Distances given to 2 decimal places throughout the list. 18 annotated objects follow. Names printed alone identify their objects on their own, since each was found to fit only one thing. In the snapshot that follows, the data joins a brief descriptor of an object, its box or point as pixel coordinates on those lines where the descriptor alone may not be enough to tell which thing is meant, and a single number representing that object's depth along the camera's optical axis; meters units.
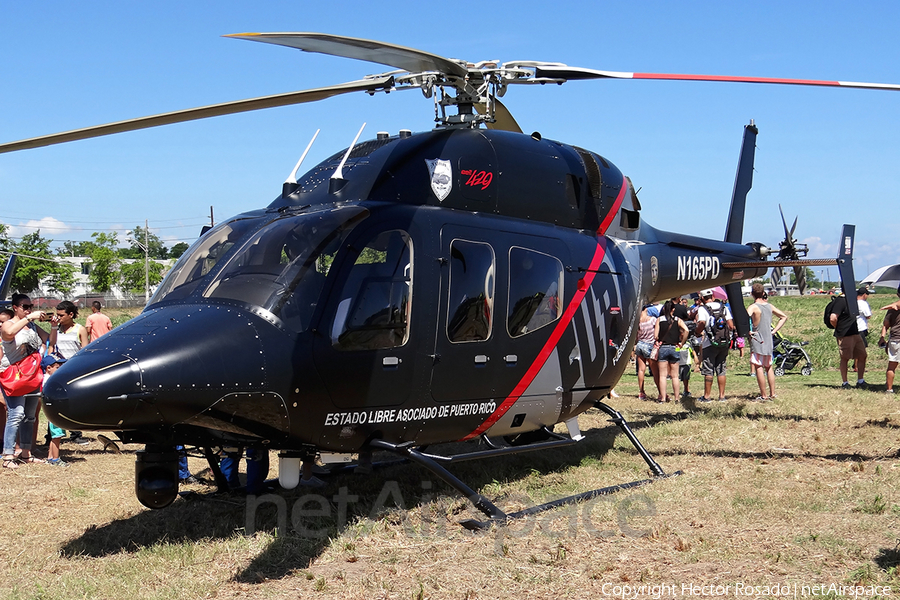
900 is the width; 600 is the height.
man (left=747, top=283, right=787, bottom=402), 12.78
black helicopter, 5.18
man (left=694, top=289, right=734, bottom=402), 12.92
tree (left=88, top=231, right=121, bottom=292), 83.19
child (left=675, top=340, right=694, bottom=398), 13.47
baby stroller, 18.11
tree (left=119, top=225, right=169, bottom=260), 131.89
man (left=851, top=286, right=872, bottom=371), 14.20
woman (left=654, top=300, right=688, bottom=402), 13.00
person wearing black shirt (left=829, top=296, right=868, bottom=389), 14.23
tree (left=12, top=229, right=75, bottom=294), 67.31
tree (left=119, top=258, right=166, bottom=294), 86.69
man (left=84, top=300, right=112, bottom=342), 11.59
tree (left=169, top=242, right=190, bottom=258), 134.02
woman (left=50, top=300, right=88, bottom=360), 9.95
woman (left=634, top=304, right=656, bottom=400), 14.02
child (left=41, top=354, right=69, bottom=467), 9.09
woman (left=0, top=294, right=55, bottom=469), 8.43
